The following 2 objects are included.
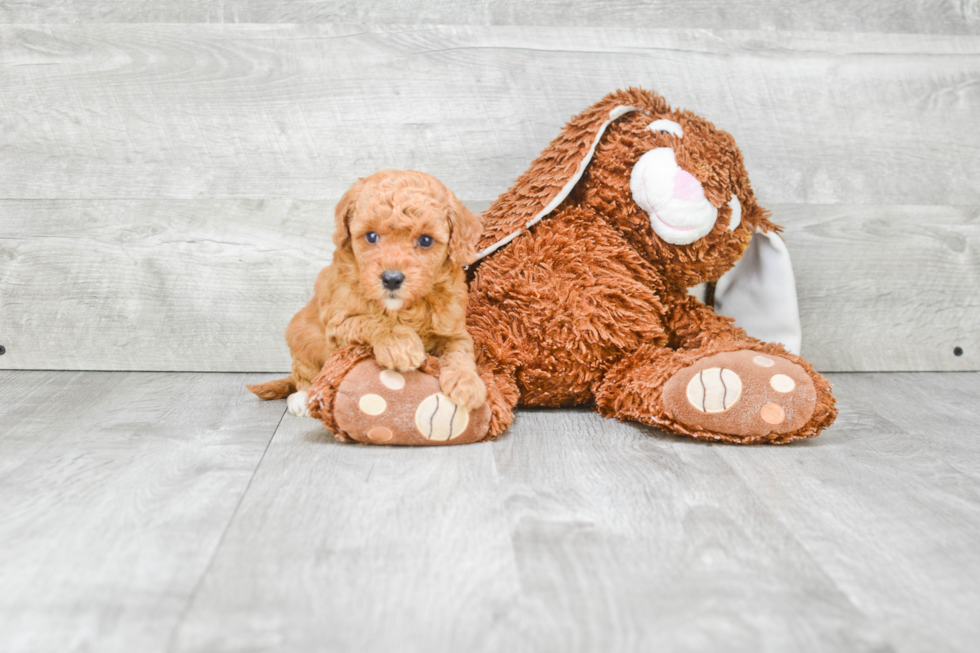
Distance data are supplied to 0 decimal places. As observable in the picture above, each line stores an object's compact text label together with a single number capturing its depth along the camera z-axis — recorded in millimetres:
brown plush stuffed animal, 1145
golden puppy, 1002
